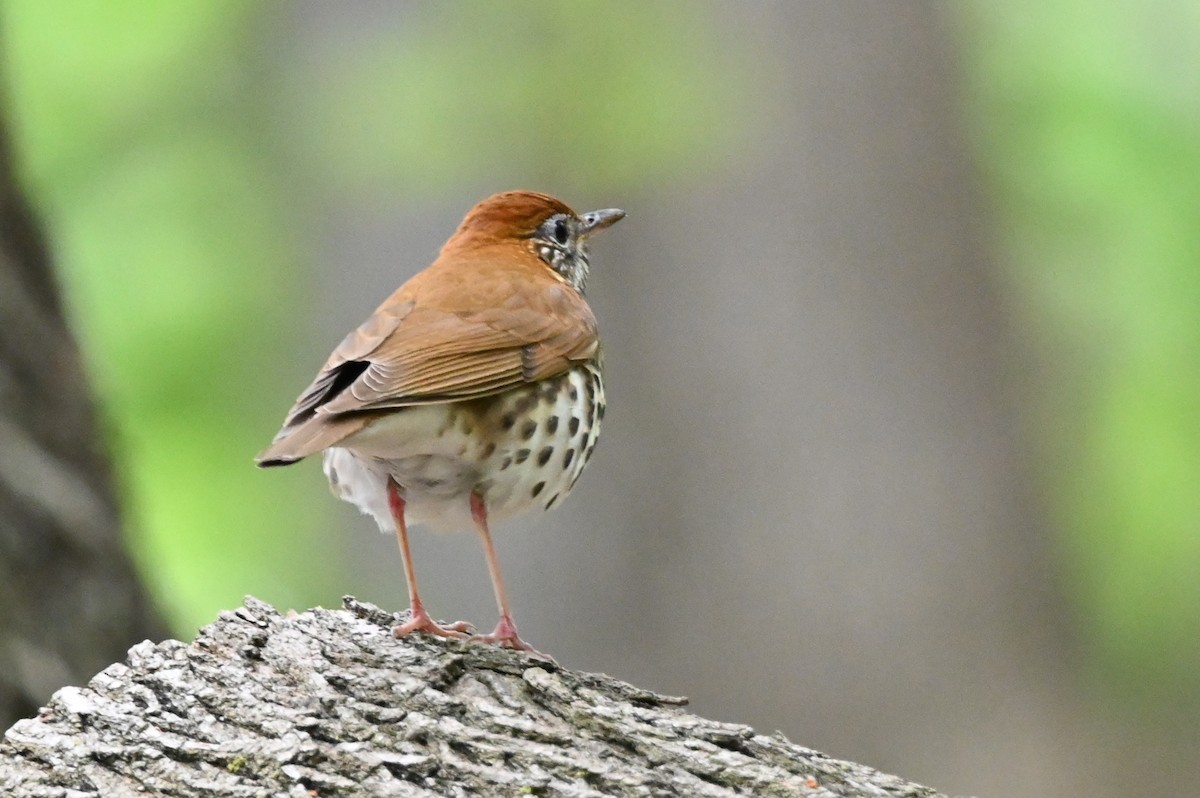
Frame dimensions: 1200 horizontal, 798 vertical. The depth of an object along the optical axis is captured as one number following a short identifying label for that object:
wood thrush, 8.16
